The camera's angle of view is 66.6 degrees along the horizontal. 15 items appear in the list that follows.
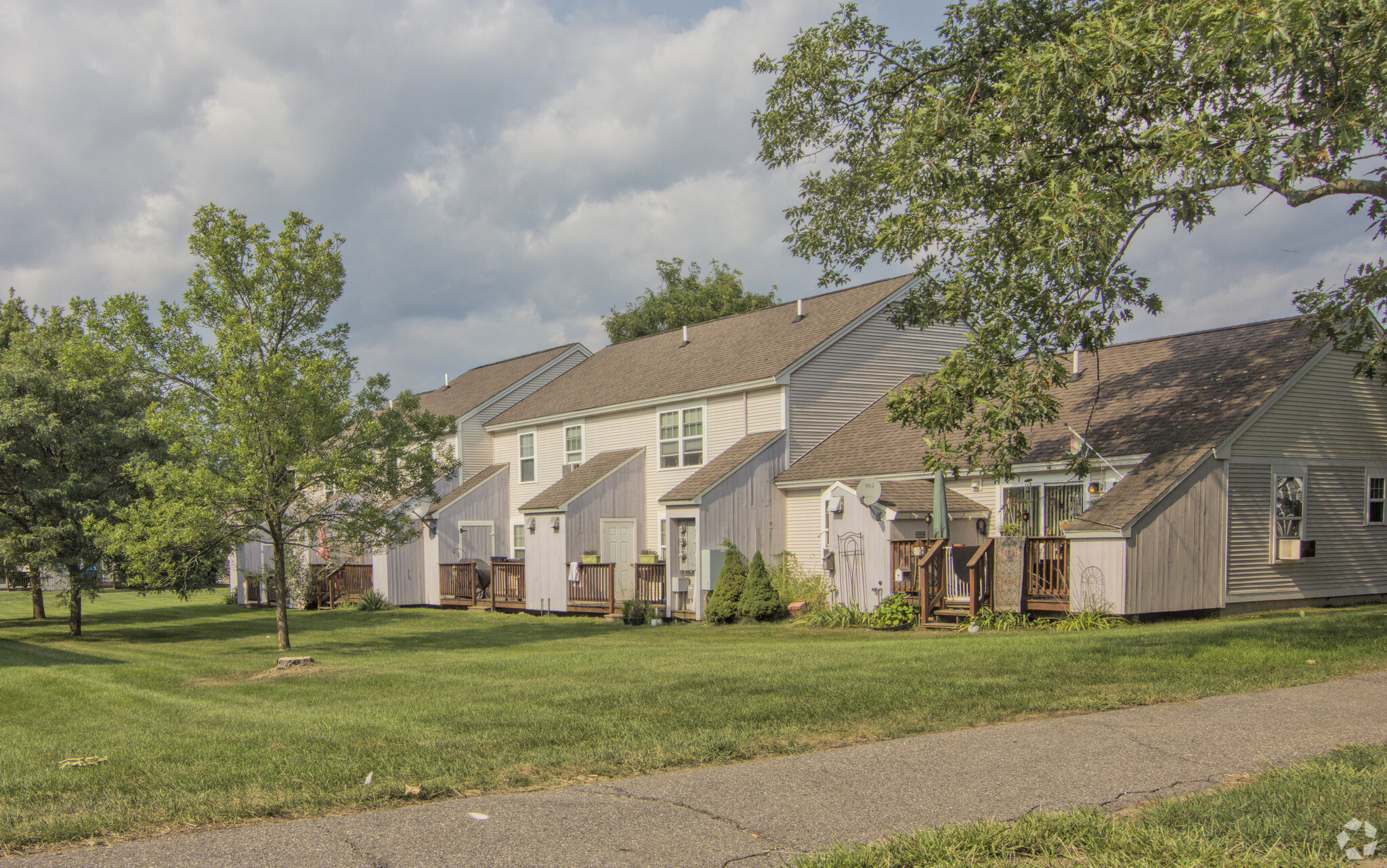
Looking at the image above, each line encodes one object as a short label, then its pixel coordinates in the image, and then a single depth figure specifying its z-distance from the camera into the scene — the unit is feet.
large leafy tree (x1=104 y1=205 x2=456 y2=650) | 52.03
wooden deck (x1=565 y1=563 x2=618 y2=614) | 81.00
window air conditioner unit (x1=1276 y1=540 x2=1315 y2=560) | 59.16
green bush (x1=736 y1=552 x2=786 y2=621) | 70.33
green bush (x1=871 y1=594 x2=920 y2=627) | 62.03
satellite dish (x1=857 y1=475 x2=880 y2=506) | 64.39
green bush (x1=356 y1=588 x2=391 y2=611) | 97.35
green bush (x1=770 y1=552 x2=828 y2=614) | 71.20
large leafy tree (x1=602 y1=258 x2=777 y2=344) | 162.20
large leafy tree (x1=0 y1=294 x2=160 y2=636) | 71.36
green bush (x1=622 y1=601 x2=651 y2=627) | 76.23
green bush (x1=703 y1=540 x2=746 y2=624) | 71.15
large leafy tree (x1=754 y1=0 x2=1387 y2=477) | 35.94
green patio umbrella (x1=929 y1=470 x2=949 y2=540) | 62.28
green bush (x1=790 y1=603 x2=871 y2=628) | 65.10
